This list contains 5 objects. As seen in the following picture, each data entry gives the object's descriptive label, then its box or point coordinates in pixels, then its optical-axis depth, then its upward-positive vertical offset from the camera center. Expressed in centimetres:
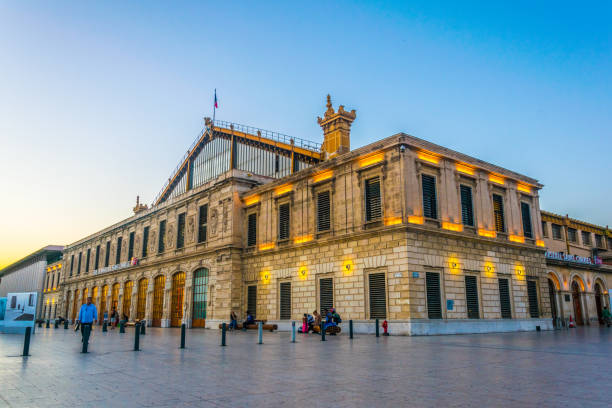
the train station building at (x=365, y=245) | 2366 +369
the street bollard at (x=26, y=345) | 1279 -109
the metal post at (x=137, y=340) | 1439 -108
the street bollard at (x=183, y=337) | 1517 -102
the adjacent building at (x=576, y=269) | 3419 +277
